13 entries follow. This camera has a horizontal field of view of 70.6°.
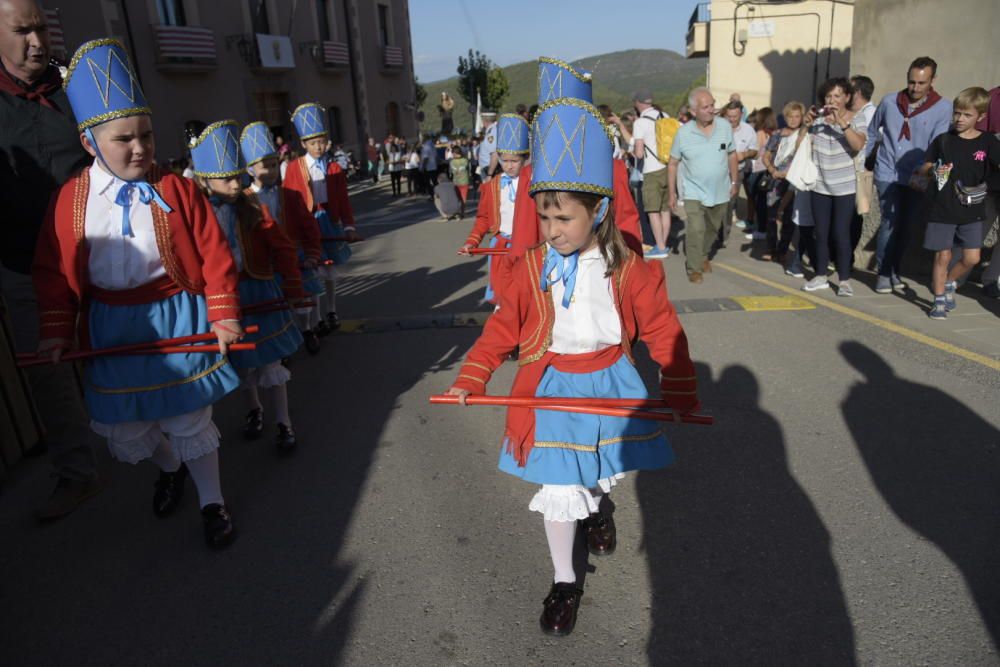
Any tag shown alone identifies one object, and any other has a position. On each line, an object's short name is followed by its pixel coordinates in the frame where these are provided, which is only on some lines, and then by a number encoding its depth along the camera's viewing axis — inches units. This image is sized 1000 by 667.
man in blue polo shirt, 292.5
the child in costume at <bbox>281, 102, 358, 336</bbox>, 241.0
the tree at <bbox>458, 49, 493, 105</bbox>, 2434.8
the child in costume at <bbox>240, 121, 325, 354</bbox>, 195.6
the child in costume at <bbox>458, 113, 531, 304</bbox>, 198.7
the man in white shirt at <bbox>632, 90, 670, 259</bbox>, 360.2
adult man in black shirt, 132.7
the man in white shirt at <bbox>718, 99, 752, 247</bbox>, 387.5
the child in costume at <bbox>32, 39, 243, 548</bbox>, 111.0
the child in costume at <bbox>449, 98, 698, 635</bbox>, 95.8
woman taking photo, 248.7
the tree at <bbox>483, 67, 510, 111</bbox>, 2657.5
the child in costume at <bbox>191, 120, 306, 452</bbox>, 154.4
